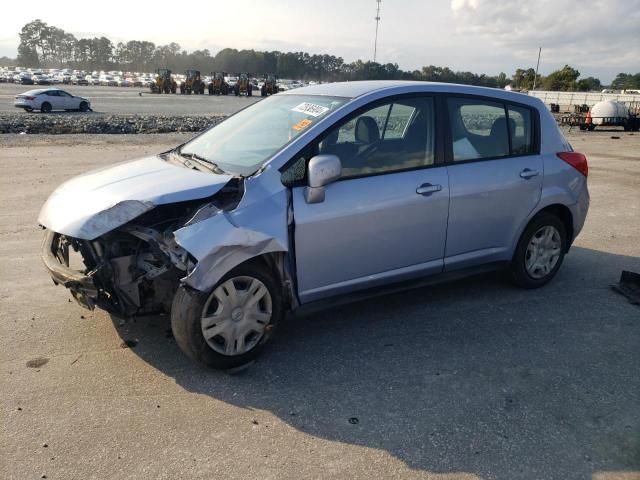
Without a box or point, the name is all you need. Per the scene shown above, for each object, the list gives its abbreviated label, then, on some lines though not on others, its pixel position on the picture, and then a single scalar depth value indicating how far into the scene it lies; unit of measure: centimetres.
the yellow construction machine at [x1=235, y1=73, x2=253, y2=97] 5620
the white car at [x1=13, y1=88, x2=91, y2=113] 2975
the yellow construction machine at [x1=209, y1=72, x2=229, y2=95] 5772
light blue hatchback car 359
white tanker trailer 3214
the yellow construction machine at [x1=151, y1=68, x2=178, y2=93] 5791
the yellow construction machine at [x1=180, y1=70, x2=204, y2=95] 5753
